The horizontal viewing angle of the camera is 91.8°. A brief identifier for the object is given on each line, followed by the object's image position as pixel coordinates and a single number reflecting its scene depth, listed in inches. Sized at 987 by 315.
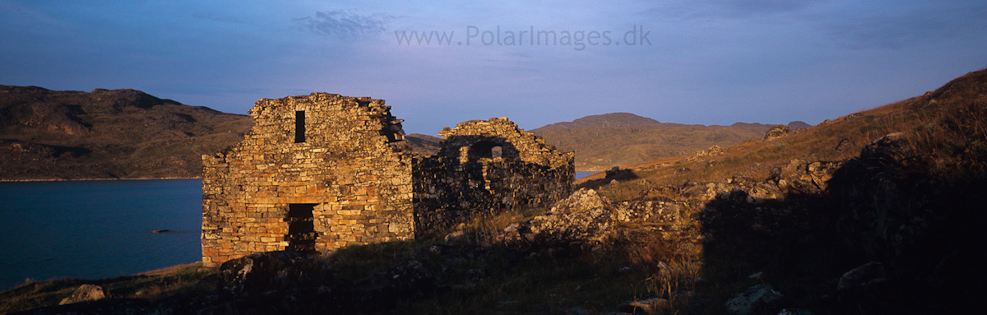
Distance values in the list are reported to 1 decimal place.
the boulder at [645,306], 212.3
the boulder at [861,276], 185.8
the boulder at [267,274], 256.7
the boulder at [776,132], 1371.8
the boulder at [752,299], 194.7
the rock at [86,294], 377.2
